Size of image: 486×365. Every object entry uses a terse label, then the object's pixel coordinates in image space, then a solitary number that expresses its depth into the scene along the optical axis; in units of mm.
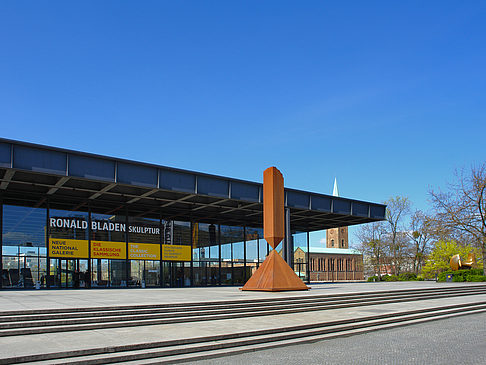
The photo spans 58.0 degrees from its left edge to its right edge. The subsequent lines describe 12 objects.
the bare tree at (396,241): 55375
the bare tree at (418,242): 54625
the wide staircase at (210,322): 8305
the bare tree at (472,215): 37344
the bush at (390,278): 46475
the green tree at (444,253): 44034
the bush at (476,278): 32469
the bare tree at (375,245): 56181
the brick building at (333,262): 91444
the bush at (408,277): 44766
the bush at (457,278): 34050
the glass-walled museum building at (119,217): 22531
